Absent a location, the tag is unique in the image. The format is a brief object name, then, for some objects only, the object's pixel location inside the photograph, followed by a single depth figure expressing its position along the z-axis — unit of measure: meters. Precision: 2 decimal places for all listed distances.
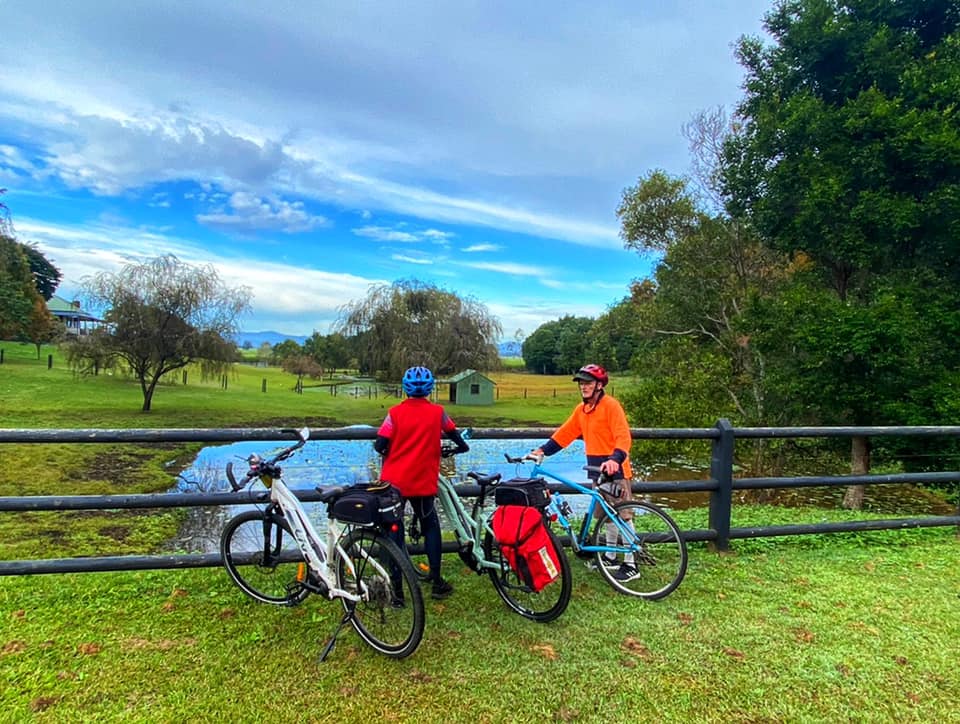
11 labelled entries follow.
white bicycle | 3.26
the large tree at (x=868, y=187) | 12.80
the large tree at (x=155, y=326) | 26.02
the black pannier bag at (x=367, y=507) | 3.33
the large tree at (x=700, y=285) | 17.86
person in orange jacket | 4.32
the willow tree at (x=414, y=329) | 31.27
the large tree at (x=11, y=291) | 29.72
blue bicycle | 4.24
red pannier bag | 3.58
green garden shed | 35.80
